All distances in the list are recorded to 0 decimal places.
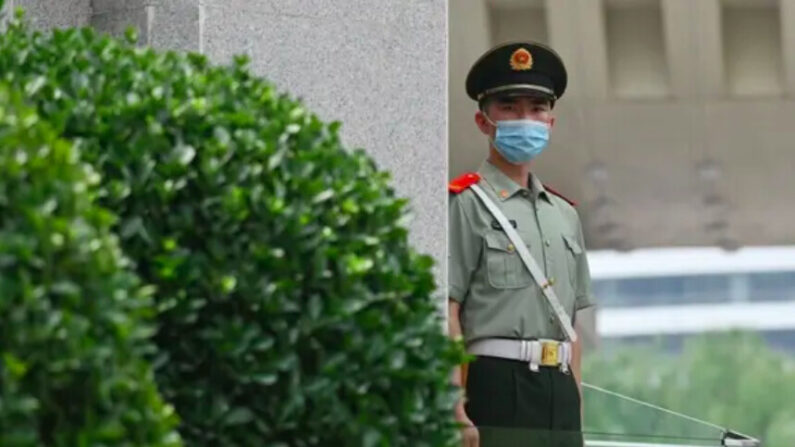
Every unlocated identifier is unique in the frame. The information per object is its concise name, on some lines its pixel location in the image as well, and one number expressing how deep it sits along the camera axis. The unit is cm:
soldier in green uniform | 1177
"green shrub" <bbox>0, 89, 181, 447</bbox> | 601
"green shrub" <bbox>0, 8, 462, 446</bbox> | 731
